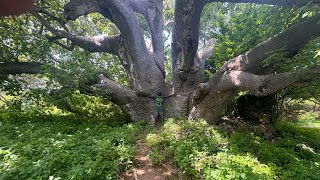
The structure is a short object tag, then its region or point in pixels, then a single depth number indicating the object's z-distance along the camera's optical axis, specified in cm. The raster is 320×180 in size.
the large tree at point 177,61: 514
